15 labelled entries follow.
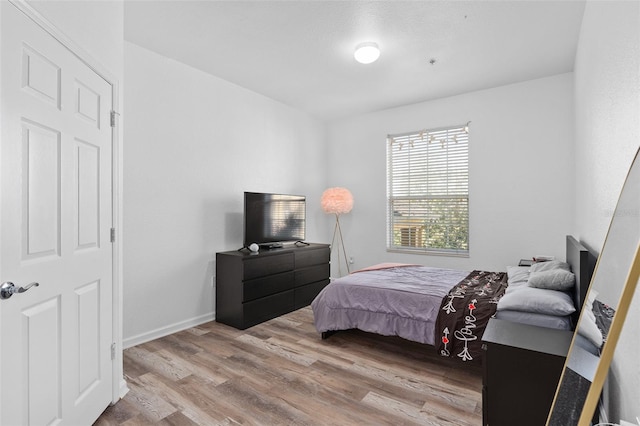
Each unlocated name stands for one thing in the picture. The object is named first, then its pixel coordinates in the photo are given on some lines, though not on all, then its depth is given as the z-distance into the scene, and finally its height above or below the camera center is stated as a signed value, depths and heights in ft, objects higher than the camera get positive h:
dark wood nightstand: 5.50 -2.77
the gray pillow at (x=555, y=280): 7.73 -1.60
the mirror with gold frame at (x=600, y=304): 3.22 -0.98
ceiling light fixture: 10.31 +4.87
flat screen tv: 13.21 -0.39
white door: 4.55 -0.36
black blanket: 8.24 -2.76
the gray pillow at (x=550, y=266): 9.10 -1.51
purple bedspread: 9.08 -2.71
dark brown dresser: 12.01 -2.87
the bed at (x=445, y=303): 7.18 -2.35
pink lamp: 16.71 +0.43
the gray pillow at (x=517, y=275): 9.47 -1.94
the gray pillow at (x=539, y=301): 6.95 -1.93
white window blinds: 15.11 +0.91
